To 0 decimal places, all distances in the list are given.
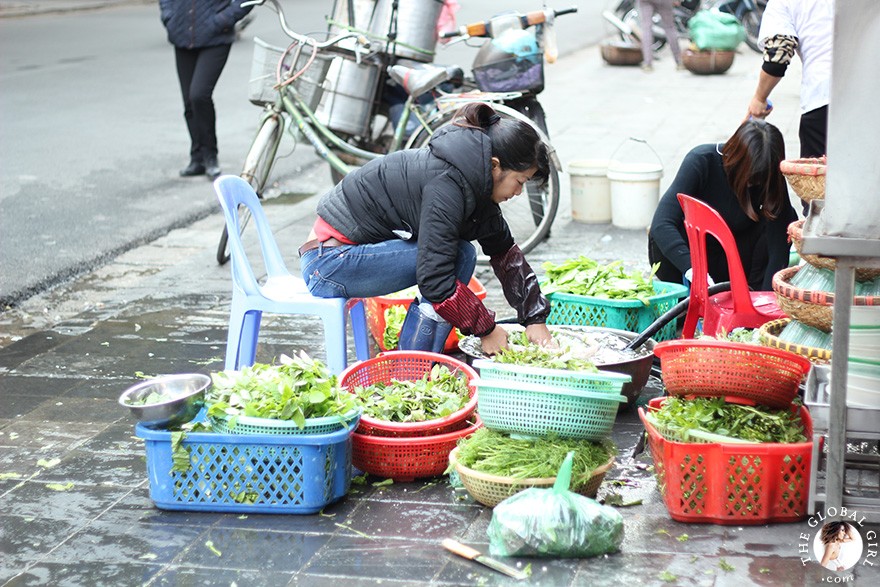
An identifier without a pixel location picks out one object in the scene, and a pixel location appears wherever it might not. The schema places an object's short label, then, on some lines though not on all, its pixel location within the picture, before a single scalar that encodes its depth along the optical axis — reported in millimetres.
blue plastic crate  7604
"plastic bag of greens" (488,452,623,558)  6845
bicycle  14231
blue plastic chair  9508
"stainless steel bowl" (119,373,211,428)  7661
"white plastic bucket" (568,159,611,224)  15780
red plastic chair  9393
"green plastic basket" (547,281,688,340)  10477
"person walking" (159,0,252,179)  17901
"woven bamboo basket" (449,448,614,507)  7337
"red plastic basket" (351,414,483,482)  8058
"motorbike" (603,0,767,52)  34825
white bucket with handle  15204
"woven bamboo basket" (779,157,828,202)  8004
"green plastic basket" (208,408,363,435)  7581
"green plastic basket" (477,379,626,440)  7382
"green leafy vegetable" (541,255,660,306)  10599
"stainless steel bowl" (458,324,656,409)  9012
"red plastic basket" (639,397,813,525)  7184
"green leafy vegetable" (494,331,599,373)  7943
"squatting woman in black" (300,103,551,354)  8577
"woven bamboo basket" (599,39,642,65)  32506
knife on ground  6749
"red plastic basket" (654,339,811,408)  7348
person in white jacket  11217
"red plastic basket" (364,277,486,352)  10866
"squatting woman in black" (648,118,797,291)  9775
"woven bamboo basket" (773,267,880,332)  7772
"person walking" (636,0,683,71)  30949
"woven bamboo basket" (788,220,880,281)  7657
